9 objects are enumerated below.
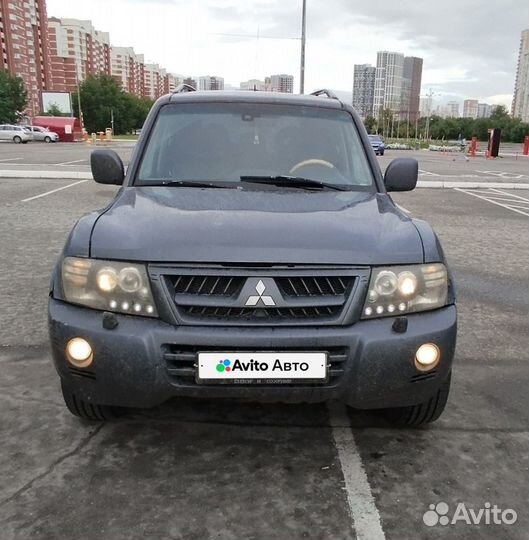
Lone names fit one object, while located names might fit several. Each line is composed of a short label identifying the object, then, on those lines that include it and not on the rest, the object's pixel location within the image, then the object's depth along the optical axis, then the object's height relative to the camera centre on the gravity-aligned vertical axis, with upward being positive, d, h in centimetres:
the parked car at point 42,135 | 5100 -115
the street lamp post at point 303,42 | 2555 +379
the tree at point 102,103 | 9362 +320
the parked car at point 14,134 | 4628 -106
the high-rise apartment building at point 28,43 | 10256 +1447
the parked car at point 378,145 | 3464 -74
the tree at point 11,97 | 7119 +290
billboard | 6994 +259
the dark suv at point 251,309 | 245 -77
